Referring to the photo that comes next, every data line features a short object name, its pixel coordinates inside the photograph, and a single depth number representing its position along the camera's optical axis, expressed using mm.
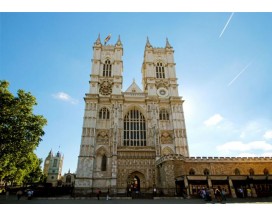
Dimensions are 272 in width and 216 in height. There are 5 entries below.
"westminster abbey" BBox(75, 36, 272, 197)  23734
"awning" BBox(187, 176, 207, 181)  20938
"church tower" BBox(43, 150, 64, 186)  78250
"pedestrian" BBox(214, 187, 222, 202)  15958
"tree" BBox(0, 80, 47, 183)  18828
